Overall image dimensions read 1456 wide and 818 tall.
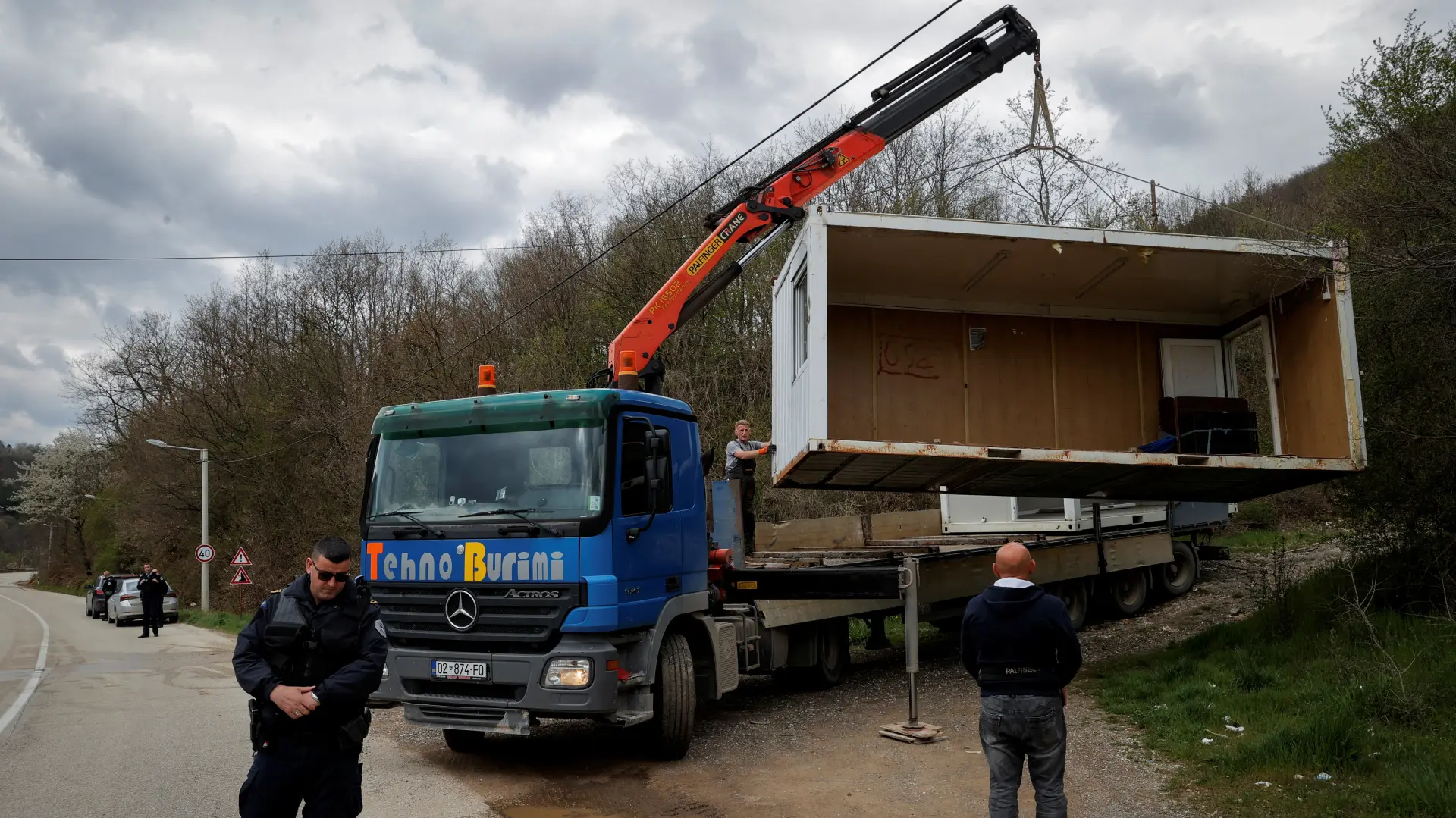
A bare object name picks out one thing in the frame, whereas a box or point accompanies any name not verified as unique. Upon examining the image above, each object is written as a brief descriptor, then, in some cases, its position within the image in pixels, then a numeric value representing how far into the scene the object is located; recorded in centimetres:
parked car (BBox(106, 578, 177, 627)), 2902
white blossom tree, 6238
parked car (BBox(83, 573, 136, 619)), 3331
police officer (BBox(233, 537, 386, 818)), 393
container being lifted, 843
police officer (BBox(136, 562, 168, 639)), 2422
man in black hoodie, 452
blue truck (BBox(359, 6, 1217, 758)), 686
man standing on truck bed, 1010
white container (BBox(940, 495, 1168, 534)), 1396
